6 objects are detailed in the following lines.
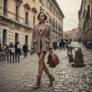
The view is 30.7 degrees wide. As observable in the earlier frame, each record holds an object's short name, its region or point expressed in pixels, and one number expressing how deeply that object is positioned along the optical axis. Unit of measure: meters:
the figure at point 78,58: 8.39
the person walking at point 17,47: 10.92
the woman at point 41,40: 4.11
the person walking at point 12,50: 10.94
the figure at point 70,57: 10.37
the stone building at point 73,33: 136.30
